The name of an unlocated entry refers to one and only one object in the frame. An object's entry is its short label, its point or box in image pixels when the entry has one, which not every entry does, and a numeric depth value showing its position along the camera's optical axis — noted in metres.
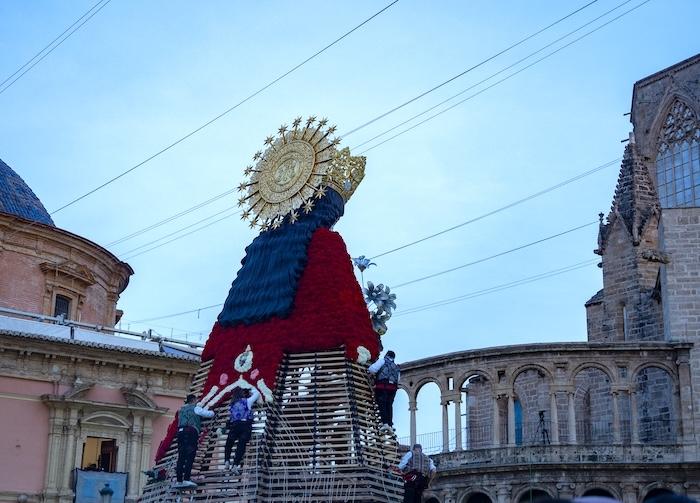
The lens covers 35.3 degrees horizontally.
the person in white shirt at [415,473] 17.78
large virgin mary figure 18.31
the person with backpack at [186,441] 17.58
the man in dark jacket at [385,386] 18.20
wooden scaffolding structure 17.11
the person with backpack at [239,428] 17.19
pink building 32.12
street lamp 24.81
